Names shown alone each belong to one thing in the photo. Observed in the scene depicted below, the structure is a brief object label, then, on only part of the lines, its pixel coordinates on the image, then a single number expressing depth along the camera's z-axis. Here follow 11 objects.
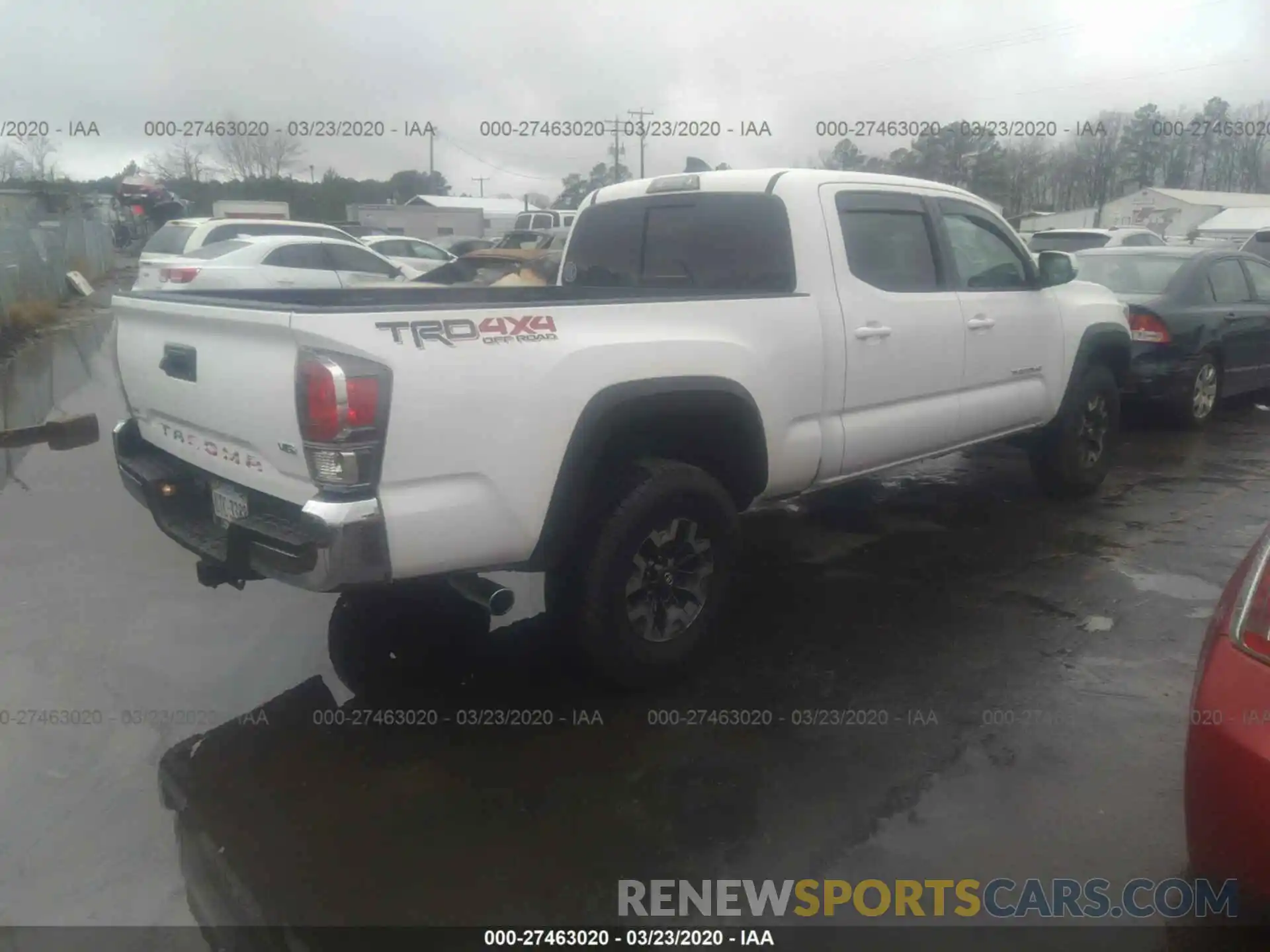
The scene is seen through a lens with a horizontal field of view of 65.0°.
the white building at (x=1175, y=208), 51.78
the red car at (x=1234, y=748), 2.19
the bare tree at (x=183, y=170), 58.34
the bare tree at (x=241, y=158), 58.66
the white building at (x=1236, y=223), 42.47
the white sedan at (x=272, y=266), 12.79
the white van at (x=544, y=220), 31.89
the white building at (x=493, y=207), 50.97
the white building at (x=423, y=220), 43.03
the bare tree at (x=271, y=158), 59.59
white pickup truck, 3.01
